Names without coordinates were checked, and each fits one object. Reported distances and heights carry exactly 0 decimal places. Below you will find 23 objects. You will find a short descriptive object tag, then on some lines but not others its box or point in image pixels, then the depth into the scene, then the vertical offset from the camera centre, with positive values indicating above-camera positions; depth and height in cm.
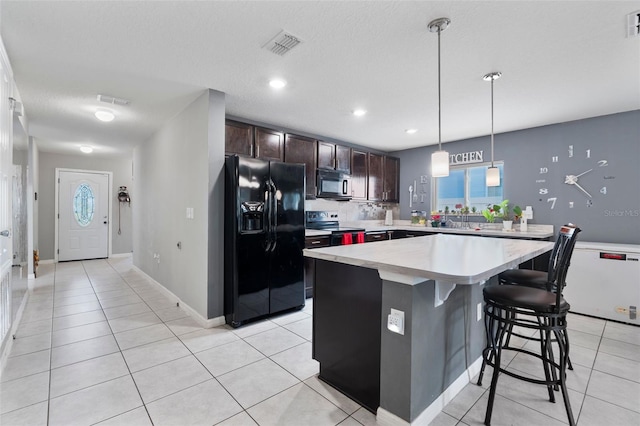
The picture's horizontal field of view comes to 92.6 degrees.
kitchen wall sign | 493 +92
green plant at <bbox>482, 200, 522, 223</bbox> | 444 +1
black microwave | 469 +45
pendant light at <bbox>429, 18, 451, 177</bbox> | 237 +38
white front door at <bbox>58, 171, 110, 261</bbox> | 668 -3
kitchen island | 159 -66
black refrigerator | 310 -26
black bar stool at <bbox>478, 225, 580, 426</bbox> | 169 -53
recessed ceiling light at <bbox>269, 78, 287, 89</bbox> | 284 +123
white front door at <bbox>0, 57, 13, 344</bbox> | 228 +12
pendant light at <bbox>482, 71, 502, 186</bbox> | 297 +35
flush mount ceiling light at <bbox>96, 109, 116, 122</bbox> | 352 +114
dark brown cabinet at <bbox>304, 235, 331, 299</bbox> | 386 -44
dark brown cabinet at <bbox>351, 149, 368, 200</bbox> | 530 +68
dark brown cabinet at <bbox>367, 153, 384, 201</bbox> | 557 +65
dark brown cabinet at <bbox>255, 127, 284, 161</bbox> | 395 +92
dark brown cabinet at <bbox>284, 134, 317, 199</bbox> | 432 +85
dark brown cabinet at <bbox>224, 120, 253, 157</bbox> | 366 +92
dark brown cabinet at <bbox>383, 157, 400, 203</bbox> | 584 +67
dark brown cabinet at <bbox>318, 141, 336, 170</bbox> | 475 +92
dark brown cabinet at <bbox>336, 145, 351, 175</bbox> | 505 +91
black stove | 424 -19
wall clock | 379 +43
